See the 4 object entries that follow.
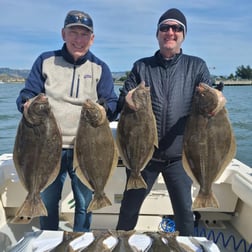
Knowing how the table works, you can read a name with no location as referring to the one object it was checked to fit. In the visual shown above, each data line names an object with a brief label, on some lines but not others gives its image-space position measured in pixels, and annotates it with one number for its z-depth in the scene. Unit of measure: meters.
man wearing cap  2.46
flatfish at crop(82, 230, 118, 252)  2.09
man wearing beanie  2.48
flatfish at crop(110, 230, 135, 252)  2.11
